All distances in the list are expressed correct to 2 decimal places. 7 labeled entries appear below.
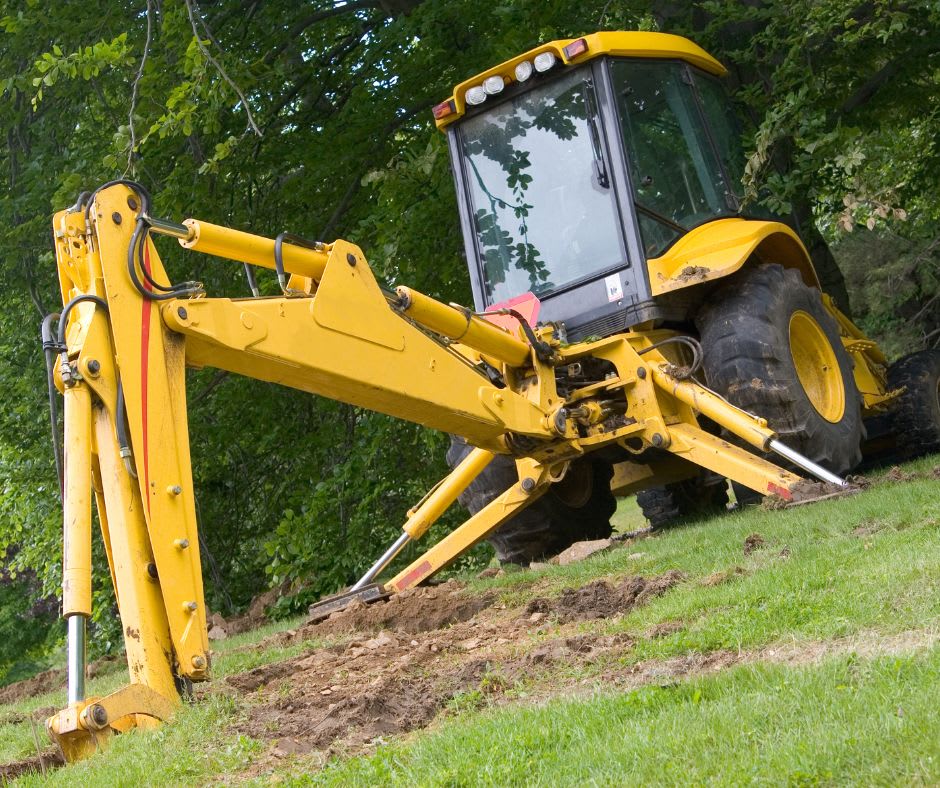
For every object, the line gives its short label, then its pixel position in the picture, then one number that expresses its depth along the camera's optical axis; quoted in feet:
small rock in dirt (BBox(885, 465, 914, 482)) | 49.85
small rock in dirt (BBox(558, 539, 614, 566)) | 53.01
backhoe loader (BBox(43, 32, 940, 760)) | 32.37
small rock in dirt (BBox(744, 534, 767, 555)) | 40.06
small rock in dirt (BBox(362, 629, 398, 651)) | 38.58
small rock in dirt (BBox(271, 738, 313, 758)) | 26.68
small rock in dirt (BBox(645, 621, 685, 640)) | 30.89
